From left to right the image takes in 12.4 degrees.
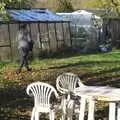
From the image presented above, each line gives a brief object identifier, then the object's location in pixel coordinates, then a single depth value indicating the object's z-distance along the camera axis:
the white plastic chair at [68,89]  9.94
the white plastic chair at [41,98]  9.64
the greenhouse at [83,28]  37.31
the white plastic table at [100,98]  9.10
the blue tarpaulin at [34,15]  30.20
